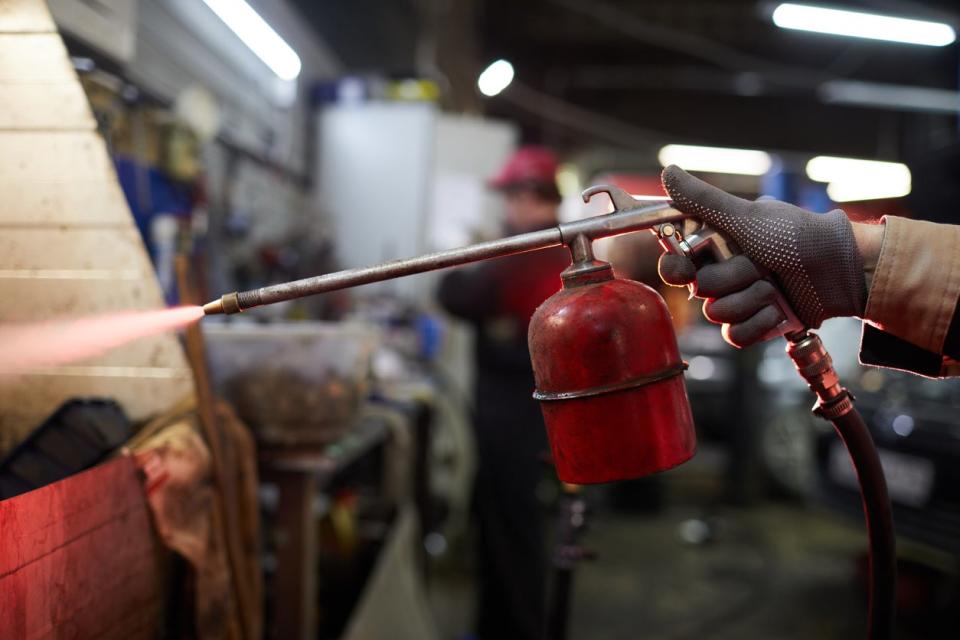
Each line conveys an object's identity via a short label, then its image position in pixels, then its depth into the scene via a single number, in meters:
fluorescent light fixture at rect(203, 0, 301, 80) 2.72
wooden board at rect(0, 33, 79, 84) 1.11
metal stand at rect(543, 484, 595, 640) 1.54
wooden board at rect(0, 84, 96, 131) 1.14
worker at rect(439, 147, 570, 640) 2.95
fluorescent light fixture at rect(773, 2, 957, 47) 5.06
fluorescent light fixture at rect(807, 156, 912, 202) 10.39
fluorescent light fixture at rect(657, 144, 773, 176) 9.97
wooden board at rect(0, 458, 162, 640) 0.86
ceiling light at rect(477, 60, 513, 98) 4.20
